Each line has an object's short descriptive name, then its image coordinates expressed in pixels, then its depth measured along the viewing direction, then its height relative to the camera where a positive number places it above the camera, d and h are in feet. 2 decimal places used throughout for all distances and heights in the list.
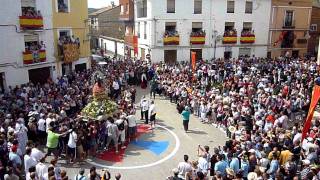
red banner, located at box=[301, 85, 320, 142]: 39.81 -8.67
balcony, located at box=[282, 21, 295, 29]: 124.77 +3.43
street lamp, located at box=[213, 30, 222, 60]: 117.91 -1.03
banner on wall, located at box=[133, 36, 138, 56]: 120.88 -3.83
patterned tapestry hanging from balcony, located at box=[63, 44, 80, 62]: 86.07 -4.81
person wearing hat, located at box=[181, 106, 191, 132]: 54.81 -13.42
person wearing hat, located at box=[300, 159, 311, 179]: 32.68 -13.39
